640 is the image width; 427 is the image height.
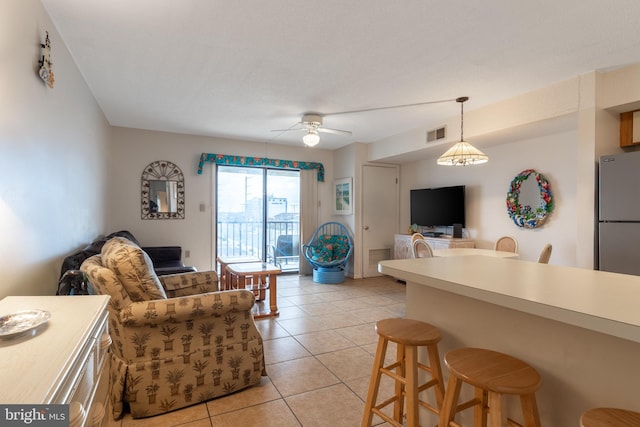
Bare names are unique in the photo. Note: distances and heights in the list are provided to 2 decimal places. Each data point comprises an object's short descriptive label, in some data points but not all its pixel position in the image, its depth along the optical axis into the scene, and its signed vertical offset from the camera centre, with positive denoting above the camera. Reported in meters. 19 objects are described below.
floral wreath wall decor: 3.75 +0.13
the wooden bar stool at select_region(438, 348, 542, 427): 1.04 -0.56
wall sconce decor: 1.87 +0.90
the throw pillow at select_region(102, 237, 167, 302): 1.89 -0.34
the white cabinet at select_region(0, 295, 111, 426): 0.74 -0.39
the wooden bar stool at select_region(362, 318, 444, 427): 1.39 -0.72
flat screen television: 4.72 +0.15
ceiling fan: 3.88 +1.15
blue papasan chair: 5.37 -0.65
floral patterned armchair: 1.86 -0.79
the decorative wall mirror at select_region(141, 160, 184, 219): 4.87 +0.36
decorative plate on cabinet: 0.96 -0.35
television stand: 4.51 -0.41
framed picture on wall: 5.75 +0.35
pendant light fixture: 3.06 +0.58
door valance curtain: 5.20 +0.92
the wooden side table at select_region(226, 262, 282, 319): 3.58 -0.66
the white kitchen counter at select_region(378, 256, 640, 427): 0.99 -0.42
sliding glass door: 5.56 +0.01
